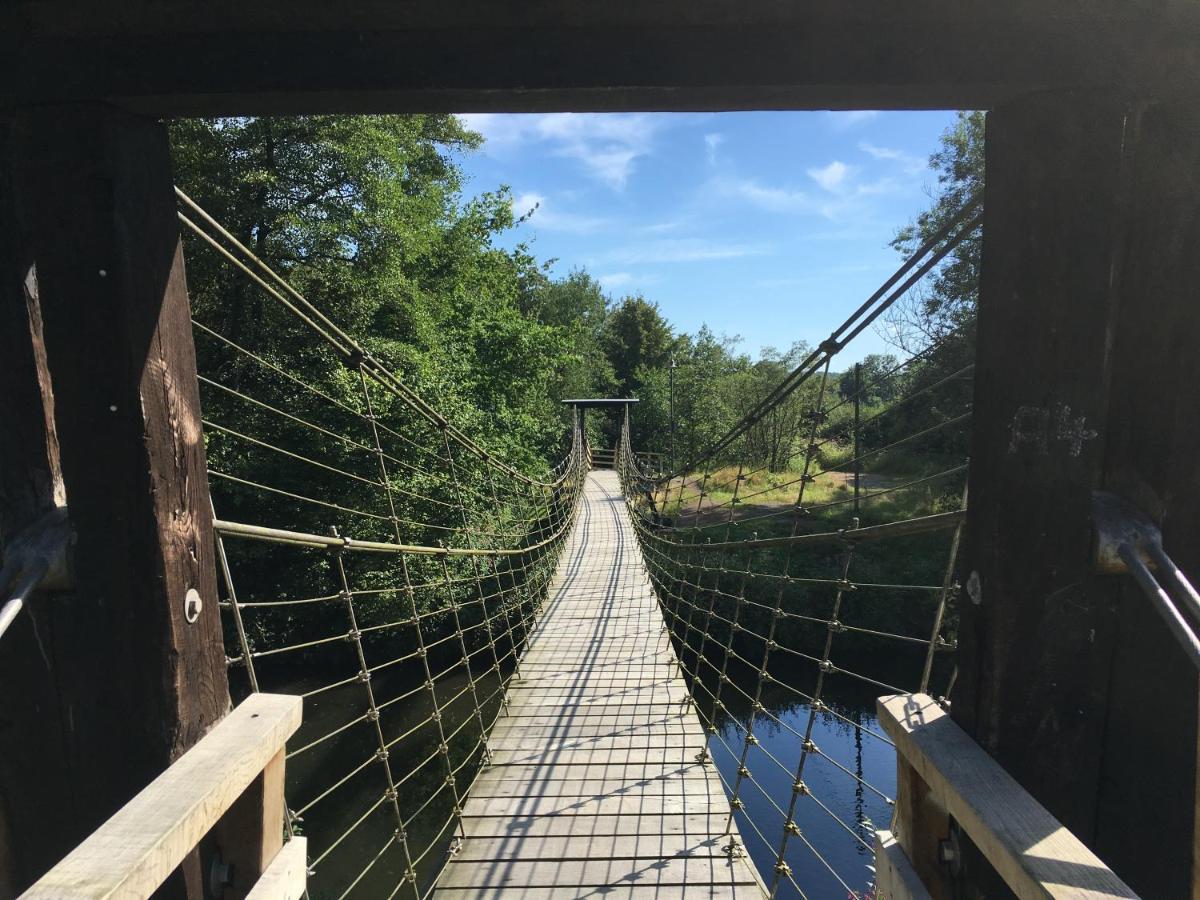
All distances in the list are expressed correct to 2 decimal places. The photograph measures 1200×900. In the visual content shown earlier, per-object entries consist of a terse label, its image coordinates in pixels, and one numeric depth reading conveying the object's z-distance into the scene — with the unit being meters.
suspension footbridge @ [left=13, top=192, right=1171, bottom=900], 0.81
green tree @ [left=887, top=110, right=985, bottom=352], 11.52
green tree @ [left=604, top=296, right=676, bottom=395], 29.73
